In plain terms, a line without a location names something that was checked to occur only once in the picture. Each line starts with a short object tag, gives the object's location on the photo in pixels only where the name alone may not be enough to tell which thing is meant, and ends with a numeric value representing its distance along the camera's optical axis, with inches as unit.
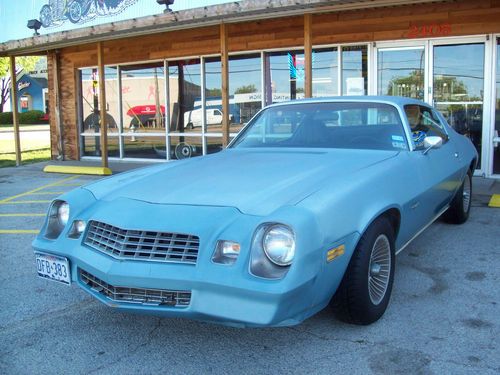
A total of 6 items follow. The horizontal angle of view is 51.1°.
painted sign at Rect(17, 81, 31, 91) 2208.4
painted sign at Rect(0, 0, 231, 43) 375.6
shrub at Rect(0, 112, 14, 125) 1708.9
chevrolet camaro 101.1
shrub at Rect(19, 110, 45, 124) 1765.5
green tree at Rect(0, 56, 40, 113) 1816.4
